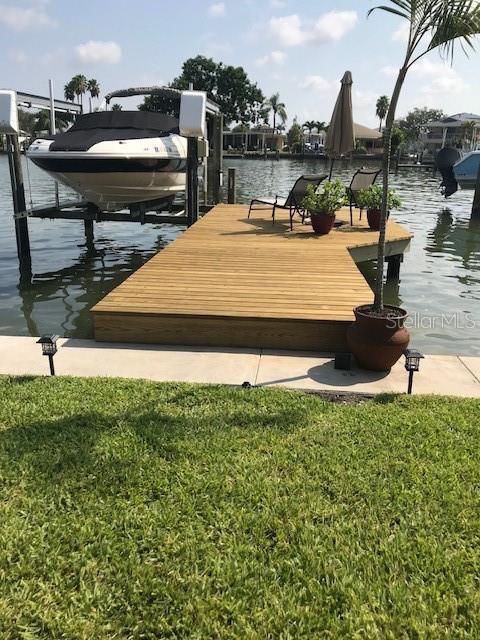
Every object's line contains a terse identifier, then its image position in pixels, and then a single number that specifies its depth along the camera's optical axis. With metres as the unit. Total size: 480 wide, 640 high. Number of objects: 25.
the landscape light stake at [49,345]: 3.71
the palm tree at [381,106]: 97.19
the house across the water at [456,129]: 78.19
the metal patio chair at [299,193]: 8.88
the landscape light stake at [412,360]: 3.49
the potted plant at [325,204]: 8.27
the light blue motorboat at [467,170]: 22.52
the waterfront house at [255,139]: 96.88
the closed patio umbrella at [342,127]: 9.45
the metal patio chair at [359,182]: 9.77
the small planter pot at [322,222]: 8.35
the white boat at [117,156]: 8.82
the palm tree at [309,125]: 105.69
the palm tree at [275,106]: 97.31
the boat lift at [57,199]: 8.64
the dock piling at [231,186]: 14.11
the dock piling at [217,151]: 14.17
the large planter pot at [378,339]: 3.88
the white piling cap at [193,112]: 8.52
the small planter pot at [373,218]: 8.86
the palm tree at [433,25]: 3.40
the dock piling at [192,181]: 9.12
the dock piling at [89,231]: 12.22
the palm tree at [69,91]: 84.88
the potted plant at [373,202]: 8.40
